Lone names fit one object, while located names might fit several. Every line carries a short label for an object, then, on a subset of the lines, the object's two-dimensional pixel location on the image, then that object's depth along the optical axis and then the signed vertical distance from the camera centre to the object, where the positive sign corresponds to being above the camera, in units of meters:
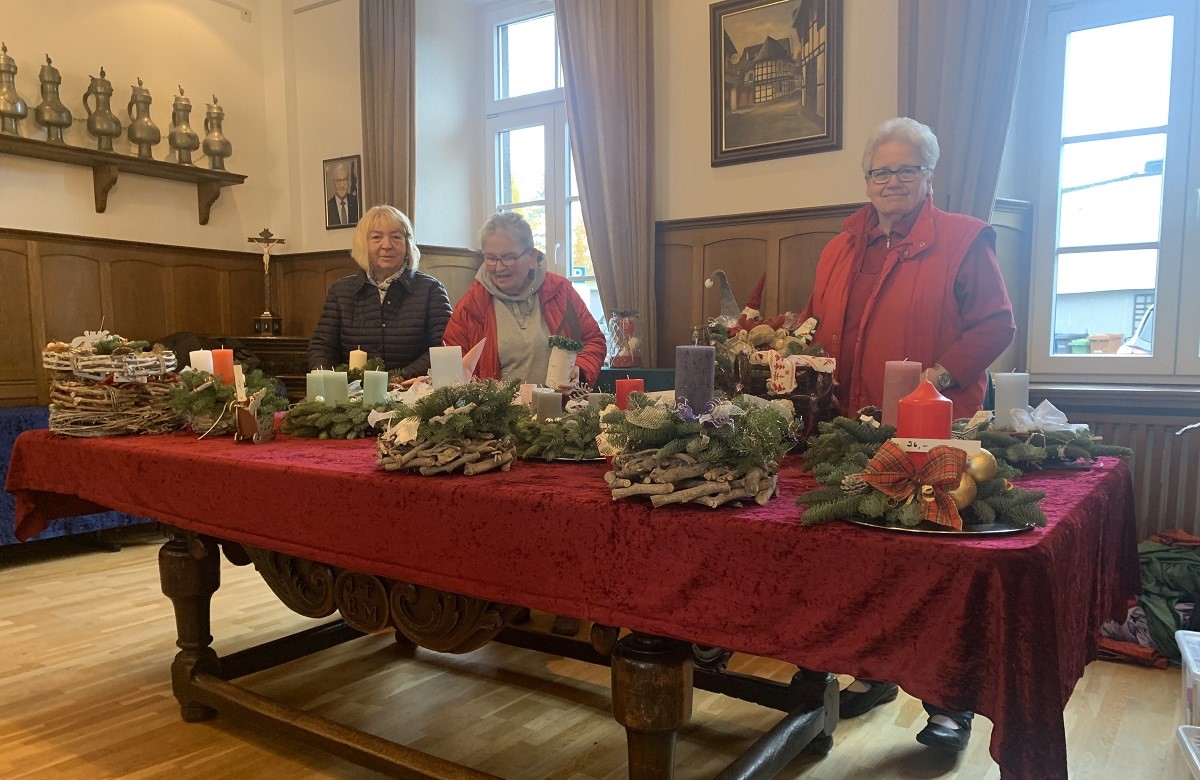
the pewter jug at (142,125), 4.90 +1.16
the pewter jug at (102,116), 4.70 +1.16
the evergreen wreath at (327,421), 1.98 -0.26
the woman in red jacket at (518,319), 2.58 -0.01
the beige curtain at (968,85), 3.18 +0.91
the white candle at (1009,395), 1.51 -0.15
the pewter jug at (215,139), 5.23 +1.14
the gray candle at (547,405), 1.75 -0.19
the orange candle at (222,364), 2.25 -0.13
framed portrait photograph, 5.37 +0.83
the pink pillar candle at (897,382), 1.42 -0.12
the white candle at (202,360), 2.24 -0.12
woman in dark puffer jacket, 2.89 +0.04
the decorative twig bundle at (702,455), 1.17 -0.20
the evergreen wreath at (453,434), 1.46 -0.22
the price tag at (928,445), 1.04 -0.17
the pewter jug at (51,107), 4.48 +1.16
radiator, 2.93 -0.58
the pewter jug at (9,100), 4.30 +1.15
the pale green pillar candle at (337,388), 2.08 -0.19
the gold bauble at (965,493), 1.02 -0.23
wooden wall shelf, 4.46 +0.91
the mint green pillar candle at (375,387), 2.05 -0.18
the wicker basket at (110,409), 2.15 -0.25
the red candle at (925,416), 1.06 -0.13
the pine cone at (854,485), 1.08 -0.23
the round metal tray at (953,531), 0.99 -0.27
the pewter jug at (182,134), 5.08 +1.14
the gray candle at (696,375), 1.29 -0.10
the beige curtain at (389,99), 4.94 +1.33
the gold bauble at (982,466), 1.05 -0.20
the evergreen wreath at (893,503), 1.02 -0.24
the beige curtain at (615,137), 4.16 +0.93
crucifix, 5.46 +0.11
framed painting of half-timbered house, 3.71 +1.12
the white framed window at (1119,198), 3.15 +0.47
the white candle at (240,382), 2.00 -0.16
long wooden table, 0.93 -0.38
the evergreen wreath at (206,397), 2.10 -0.21
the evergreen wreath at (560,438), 1.58 -0.24
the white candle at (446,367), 1.80 -0.11
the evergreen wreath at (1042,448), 1.39 -0.23
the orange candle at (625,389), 1.55 -0.14
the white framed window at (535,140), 4.96 +1.11
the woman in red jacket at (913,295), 1.98 +0.05
